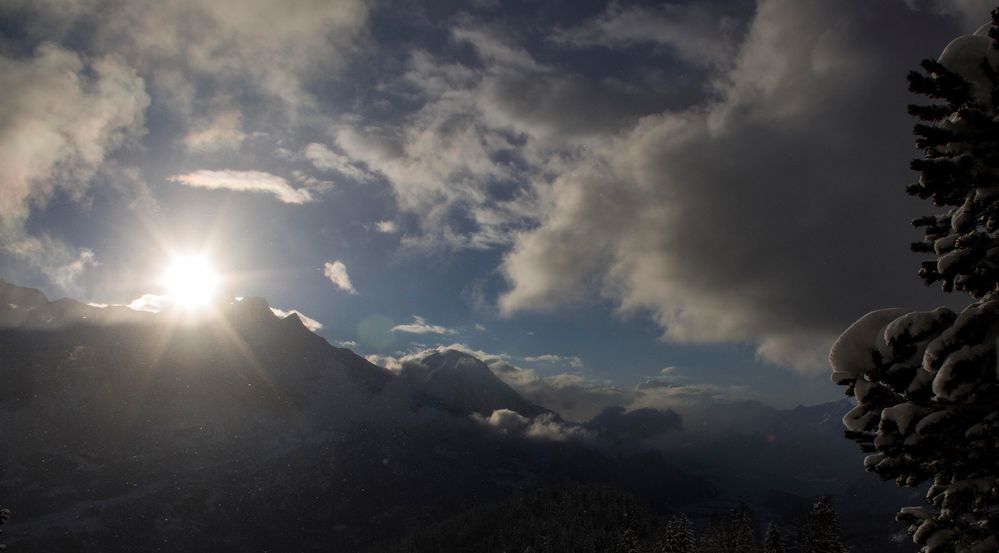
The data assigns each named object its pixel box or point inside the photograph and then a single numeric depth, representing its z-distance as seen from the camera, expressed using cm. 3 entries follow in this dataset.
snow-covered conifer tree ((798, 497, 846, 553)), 4312
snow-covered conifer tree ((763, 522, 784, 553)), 5138
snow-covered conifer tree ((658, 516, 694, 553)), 5581
